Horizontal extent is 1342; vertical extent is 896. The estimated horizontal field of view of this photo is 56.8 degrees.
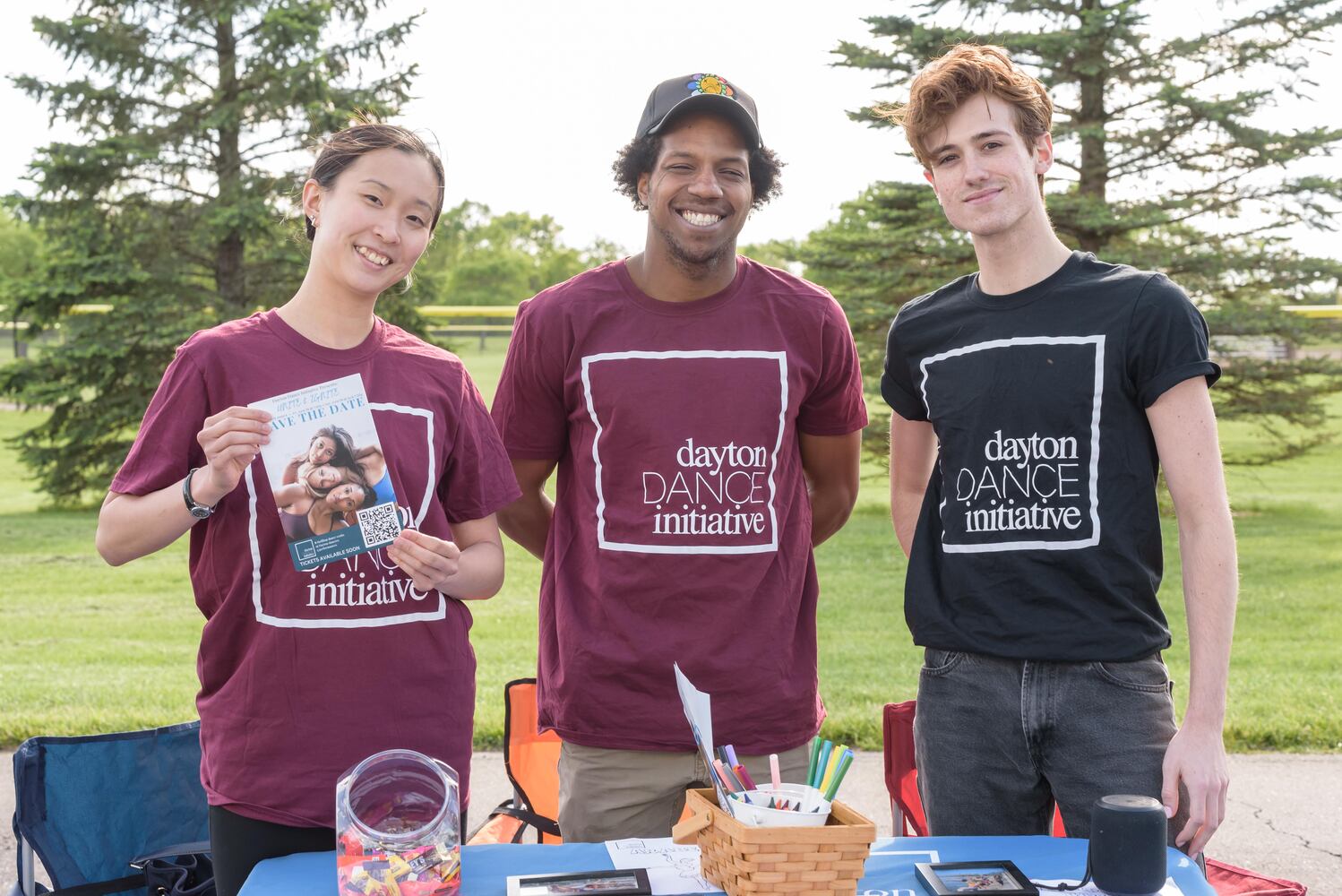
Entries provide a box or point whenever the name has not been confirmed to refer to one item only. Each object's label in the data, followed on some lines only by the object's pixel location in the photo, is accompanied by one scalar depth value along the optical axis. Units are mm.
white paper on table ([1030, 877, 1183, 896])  2074
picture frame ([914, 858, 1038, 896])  2063
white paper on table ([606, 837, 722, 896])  2105
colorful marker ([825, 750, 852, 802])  1985
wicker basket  1907
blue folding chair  3006
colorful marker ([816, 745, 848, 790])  2016
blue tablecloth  2115
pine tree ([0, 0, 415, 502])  18469
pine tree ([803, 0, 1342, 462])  14297
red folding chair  3203
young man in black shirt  2332
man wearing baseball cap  2783
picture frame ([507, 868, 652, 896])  2076
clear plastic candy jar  1982
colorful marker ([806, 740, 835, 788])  2037
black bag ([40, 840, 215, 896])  2936
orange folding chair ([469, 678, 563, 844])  3893
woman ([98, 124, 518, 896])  2251
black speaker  1994
